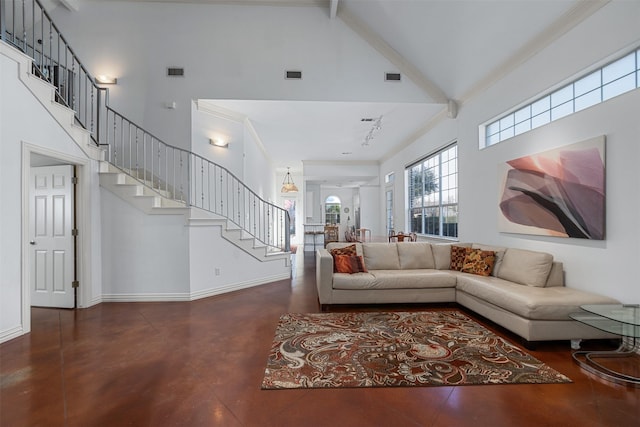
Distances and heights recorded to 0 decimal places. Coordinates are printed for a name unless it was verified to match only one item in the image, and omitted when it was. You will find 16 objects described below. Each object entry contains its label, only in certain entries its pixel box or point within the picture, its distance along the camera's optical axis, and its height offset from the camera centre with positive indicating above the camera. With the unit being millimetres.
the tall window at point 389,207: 9281 +197
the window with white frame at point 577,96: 2619 +1265
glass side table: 2139 -864
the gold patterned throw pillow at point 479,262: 3889 -665
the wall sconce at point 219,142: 5664 +1404
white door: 4023 -365
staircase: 4363 +742
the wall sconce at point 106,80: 5199 +2375
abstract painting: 2820 +242
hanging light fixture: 9828 +859
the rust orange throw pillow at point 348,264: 4191 -736
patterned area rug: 2227 -1269
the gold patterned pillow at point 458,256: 4297 -636
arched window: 16469 +251
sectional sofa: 2703 -837
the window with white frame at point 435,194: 5664 +446
